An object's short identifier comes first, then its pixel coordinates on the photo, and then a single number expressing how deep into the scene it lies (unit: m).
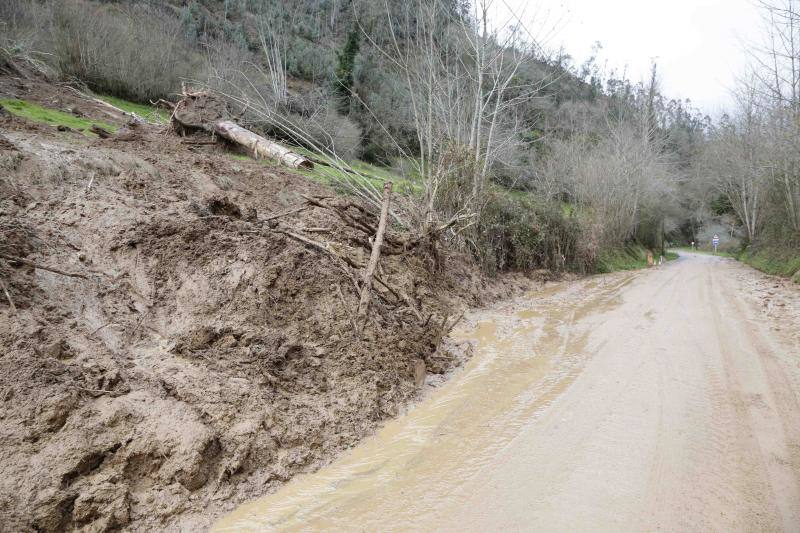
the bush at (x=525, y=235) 11.95
